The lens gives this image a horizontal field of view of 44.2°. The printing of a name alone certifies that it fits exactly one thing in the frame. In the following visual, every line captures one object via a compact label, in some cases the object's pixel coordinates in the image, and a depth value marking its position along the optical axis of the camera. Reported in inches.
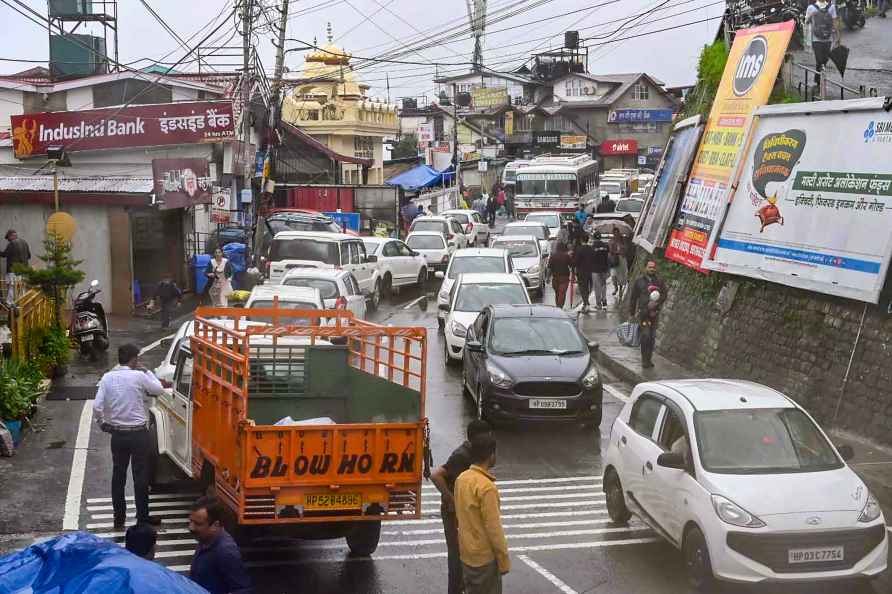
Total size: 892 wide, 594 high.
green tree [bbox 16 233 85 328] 719.7
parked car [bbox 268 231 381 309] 1010.7
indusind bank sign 1254.3
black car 583.5
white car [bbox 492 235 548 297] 1193.4
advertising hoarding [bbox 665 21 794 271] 746.8
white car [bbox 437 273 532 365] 773.9
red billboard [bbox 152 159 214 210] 1022.4
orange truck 349.1
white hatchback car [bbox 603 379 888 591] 320.8
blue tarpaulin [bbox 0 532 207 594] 167.0
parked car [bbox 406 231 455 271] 1379.2
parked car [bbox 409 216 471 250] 1496.1
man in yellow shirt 261.4
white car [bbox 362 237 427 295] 1202.6
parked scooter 794.8
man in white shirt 395.2
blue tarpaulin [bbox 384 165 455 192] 2313.0
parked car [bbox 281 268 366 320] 830.0
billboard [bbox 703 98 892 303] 542.6
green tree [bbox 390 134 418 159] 3689.7
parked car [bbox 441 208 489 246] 1702.8
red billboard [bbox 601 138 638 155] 3336.6
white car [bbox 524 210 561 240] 1699.9
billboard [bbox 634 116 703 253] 900.0
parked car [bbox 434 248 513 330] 1008.9
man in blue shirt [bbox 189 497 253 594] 239.1
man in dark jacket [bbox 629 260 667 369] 733.9
